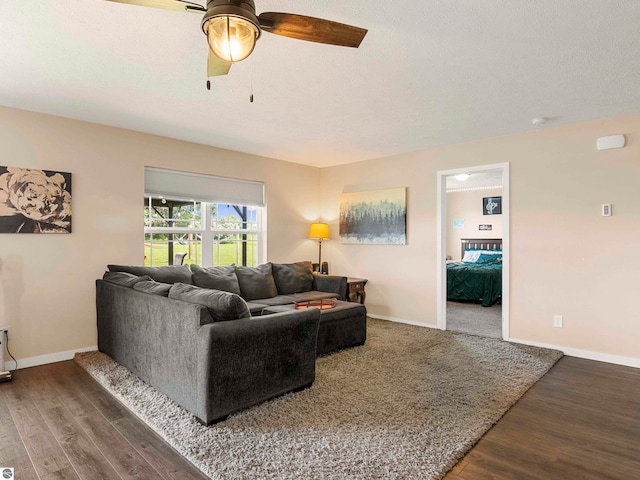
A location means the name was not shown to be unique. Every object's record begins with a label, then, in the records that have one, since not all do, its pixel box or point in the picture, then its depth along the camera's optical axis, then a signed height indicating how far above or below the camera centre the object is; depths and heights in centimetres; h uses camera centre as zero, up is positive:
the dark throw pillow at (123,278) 341 -38
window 457 +16
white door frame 496 -12
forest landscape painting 535 +30
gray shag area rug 200 -121
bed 652 -76
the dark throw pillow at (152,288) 293 -40
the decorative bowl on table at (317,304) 385 -72
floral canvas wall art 346 +37
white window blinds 449 +67
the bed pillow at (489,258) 755 -46
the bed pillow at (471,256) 787 -43
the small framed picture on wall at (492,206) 829 +68
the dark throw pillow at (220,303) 245 -43
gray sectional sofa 238 -76
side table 531 -77
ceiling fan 152 +94
